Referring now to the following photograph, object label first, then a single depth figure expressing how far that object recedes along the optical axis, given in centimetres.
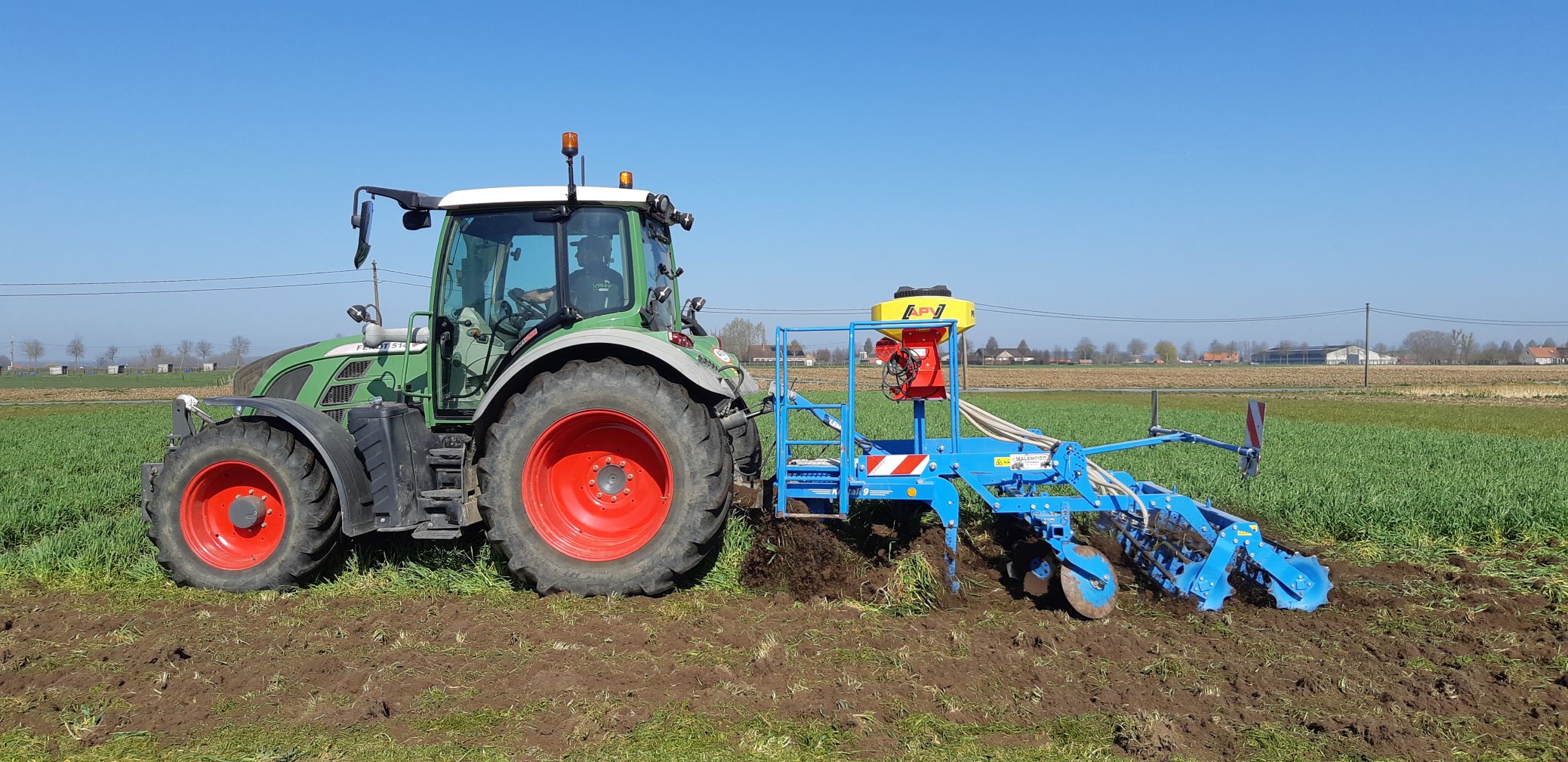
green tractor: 485
